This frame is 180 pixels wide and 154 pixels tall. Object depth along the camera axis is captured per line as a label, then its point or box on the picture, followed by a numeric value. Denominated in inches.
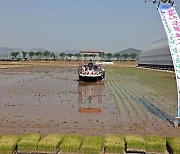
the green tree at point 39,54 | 5423.2
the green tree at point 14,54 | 5402.6
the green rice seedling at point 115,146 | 266.1
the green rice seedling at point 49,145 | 264.8
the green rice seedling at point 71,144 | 264.3
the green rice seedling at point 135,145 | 272.4
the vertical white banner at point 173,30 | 398.3
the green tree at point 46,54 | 5300.2
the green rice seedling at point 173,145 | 263.7
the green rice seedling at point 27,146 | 267.9
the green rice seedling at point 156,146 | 272.2
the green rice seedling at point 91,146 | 262.1
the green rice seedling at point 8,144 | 258.8
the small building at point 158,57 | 2060.8
